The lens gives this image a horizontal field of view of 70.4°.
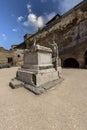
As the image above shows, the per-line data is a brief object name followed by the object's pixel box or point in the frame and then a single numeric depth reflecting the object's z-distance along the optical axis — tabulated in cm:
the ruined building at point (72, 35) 715
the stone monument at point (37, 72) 286
